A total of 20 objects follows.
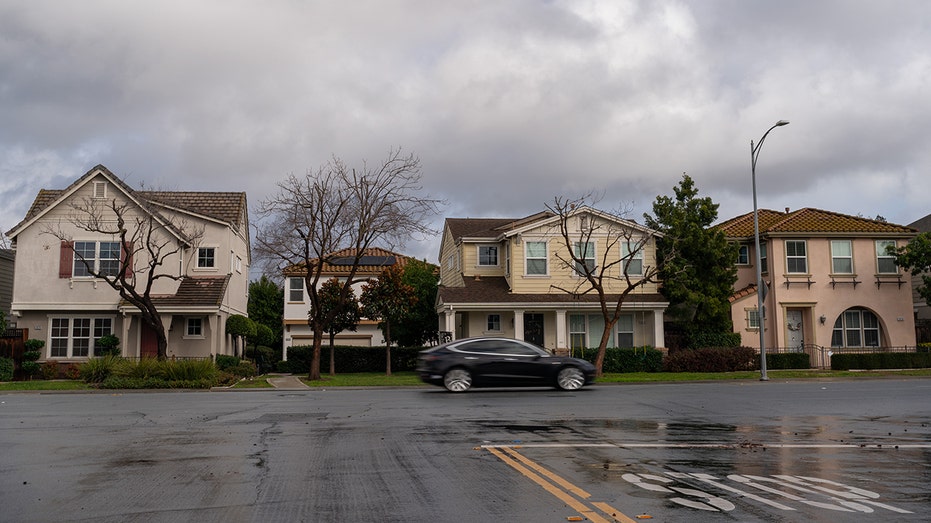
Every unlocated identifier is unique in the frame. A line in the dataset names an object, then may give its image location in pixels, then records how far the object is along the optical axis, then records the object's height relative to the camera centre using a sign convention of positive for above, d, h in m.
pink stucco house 36.88 +2.11
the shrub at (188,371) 25.06 -0.99
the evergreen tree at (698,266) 34.59 +3.10
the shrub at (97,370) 25.33 -0.92
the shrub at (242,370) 31.74 -1.23
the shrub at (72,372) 30.14 -1.17
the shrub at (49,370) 31.34 -1.14
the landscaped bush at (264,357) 38.56 -0.98
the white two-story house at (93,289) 33.12 +2.21
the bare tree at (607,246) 35.81 +4.15
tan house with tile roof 48.69 +2.01
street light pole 27.70 +1.09
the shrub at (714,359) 32.44 -0.96
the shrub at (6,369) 29.88 -1.02
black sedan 21.31 -0.77
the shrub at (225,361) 33.66 -0.91
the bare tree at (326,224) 29.86 +4.41
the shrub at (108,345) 32.44 -0.16
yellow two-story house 35.06 +2.10
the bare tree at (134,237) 33.09 +4.48
